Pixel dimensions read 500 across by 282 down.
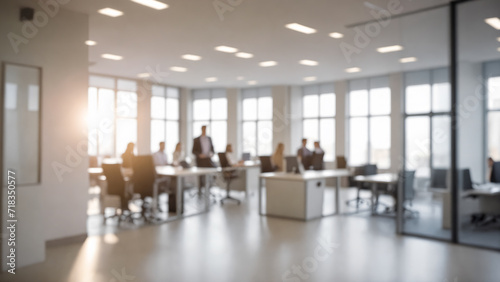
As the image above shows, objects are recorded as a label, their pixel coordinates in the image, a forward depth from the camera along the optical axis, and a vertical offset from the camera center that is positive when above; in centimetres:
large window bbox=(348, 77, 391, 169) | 1338 +73
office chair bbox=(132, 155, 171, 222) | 717 -59
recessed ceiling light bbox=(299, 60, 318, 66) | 1061 +215
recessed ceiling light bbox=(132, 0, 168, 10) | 607 +211
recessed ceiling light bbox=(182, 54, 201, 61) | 986 +212
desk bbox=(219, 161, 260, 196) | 1070 -95
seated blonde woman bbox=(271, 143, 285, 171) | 1046 -43
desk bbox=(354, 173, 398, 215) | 768 -71
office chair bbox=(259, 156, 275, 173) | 1023 -57
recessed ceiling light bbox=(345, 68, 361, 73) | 1189 +218
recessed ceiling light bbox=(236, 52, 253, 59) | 962 +212
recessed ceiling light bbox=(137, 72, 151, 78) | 1271 +218
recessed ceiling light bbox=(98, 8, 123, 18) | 645 +211
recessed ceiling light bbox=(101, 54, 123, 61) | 991 +213
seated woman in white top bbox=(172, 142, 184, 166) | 907 -36
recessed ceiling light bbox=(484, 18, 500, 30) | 575 +174
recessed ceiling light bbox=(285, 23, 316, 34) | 726 +211
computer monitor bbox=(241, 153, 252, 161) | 1281 -43
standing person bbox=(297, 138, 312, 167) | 1057 -30
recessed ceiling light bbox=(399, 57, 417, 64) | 657 +139
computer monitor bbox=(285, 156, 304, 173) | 941 -46
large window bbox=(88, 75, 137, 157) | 1302 +90
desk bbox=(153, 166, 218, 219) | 772 -62
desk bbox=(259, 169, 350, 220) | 764 -101
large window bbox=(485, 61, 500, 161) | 583 +60
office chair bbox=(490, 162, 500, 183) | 617 -46
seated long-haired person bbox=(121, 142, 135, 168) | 874 -31
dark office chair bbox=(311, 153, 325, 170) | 976 -44
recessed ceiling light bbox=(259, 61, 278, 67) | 1072 +214
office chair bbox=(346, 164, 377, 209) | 894 -65
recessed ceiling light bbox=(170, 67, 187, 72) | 1168 +215
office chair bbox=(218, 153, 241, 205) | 968 -74
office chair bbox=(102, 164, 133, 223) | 705 -72
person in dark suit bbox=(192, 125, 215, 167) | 941 -19
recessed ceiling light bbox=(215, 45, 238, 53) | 898 +212
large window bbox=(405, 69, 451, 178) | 626 +35
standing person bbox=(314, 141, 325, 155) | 994 -18
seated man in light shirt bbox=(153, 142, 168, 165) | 944 -35
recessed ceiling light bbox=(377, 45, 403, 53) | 909 +216
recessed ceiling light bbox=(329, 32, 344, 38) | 782 +213
